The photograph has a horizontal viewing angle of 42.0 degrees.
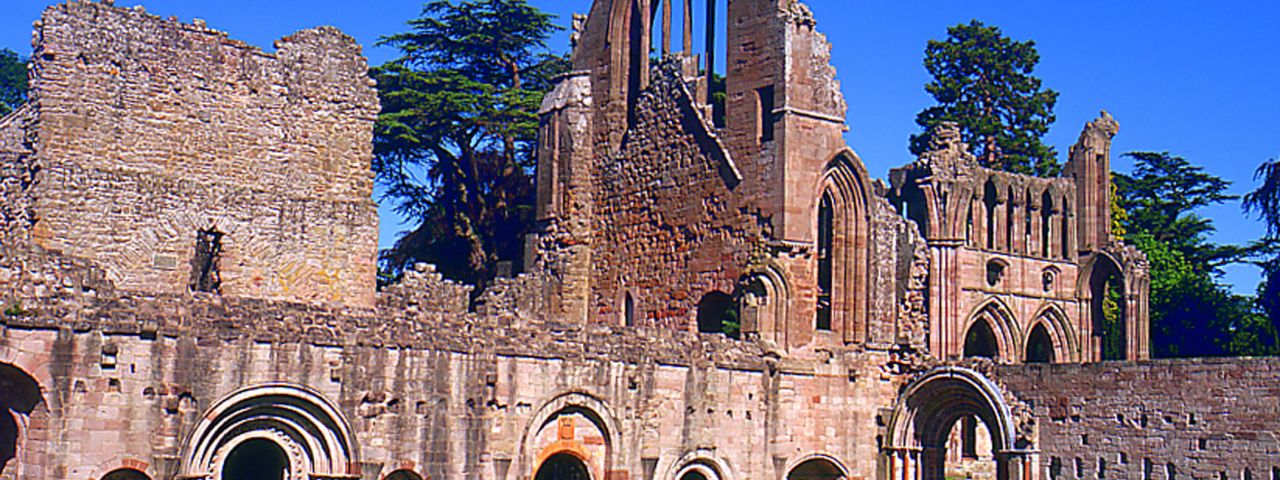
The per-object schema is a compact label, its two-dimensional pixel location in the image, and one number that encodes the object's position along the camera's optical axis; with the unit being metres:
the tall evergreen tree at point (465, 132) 35.59
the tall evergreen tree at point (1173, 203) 50.25
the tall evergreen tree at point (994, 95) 45.19
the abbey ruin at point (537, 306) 18.50
